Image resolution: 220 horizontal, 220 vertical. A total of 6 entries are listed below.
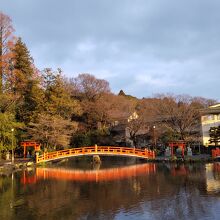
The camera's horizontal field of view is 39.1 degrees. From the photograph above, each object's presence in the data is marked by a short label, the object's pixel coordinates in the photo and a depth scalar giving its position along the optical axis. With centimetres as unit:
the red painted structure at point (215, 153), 3250
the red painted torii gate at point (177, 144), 3400
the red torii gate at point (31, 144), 3512
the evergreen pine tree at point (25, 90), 4019
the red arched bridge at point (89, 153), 3422
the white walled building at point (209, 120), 4250
